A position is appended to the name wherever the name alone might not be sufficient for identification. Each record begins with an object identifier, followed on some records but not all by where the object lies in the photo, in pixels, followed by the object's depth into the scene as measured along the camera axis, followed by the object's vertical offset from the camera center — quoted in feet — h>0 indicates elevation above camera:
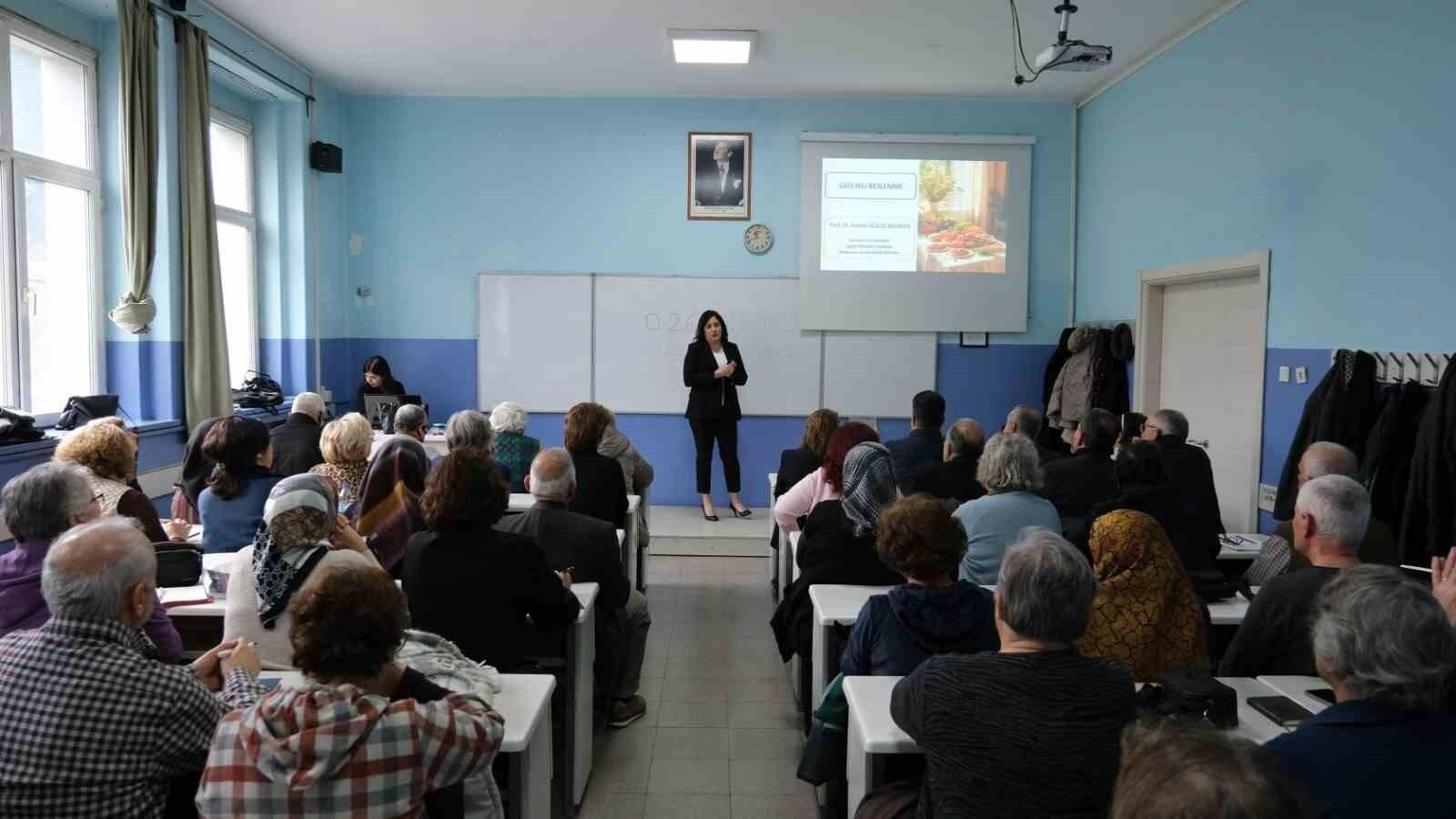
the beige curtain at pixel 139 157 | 17.42 +3.31
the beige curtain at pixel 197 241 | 19.15 +1.97
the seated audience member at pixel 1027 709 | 5.72 -2.14
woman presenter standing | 24.40 -1.15
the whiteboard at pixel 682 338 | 26.71 +0.28
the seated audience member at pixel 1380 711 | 4.74 -1.80
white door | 18.26 -0.28
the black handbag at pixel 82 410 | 16.61 -1.21
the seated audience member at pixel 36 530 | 8.07 -1.63
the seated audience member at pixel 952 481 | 14.60 -1.93
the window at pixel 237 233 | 23.32 +2.61
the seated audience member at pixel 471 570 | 9.11 -2.09
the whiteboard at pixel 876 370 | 26.84 -0.54
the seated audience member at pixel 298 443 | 15.47 -1.61
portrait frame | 26.53 +4.53
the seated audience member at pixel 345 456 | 13.29 -1.53
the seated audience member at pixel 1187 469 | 13.23 -1.60
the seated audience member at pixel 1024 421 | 17.48 -1.24
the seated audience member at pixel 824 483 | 13.57 -1.91
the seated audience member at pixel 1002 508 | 10.78 -1.73
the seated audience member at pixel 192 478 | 13.71 -1.91
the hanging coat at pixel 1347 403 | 14.34 -0.68
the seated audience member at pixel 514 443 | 16.40 -1.64
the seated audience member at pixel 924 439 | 16.75 -1.50
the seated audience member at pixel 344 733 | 5.21 -2.12
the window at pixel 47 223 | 16.88 +2.09
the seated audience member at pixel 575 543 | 11.44 -2.29
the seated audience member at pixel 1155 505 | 10.57 -1.66
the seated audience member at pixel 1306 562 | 10.38 -1.99
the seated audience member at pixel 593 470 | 14.55 -1.84
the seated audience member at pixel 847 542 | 11.28 -2.21
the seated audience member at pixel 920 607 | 8.10 -2.13
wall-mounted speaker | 24.88 +4.68
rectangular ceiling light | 20.92 +6.63
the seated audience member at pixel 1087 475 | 13.78 -1.72
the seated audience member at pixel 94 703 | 5.71 -2.15
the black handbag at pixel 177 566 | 10.23 -2.35
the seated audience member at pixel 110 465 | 10.97 -1.44
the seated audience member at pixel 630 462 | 17.19 -2.06
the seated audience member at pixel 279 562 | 7.82 -1.76
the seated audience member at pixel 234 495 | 11.30 -1.77
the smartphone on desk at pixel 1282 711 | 7.06 -2.59
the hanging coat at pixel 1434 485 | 12.28 -1.59
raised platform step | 22.56 -4.39
